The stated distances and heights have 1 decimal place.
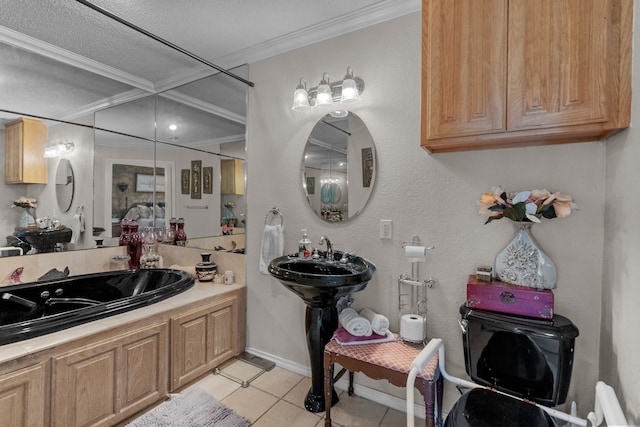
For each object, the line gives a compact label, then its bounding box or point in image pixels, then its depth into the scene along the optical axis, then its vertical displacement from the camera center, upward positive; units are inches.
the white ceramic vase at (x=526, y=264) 58.0 -10.2
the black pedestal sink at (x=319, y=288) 64.7 -17.0
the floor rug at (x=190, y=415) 69.7 -49.8
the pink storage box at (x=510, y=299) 53.7 -16.2
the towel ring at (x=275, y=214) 96.2 -1.2
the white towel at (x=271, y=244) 94.0 -10.7
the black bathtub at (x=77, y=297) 61.3 -24.2
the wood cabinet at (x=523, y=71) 46.6 +24.5
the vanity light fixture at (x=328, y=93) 77.9 +32.6
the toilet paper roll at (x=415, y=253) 68.6 -9.5
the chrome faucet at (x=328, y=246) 81.3 -9.7
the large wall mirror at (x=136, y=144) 96.7 +24.6
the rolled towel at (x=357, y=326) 69.6 -26.9
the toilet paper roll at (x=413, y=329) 67.7 -26.7
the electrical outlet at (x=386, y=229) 77.6 -4.6
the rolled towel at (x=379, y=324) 70.1 -26.5
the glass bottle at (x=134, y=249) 113.3 -15.3
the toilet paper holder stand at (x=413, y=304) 68.0 -23.0
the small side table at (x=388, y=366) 56.1 -31.8
